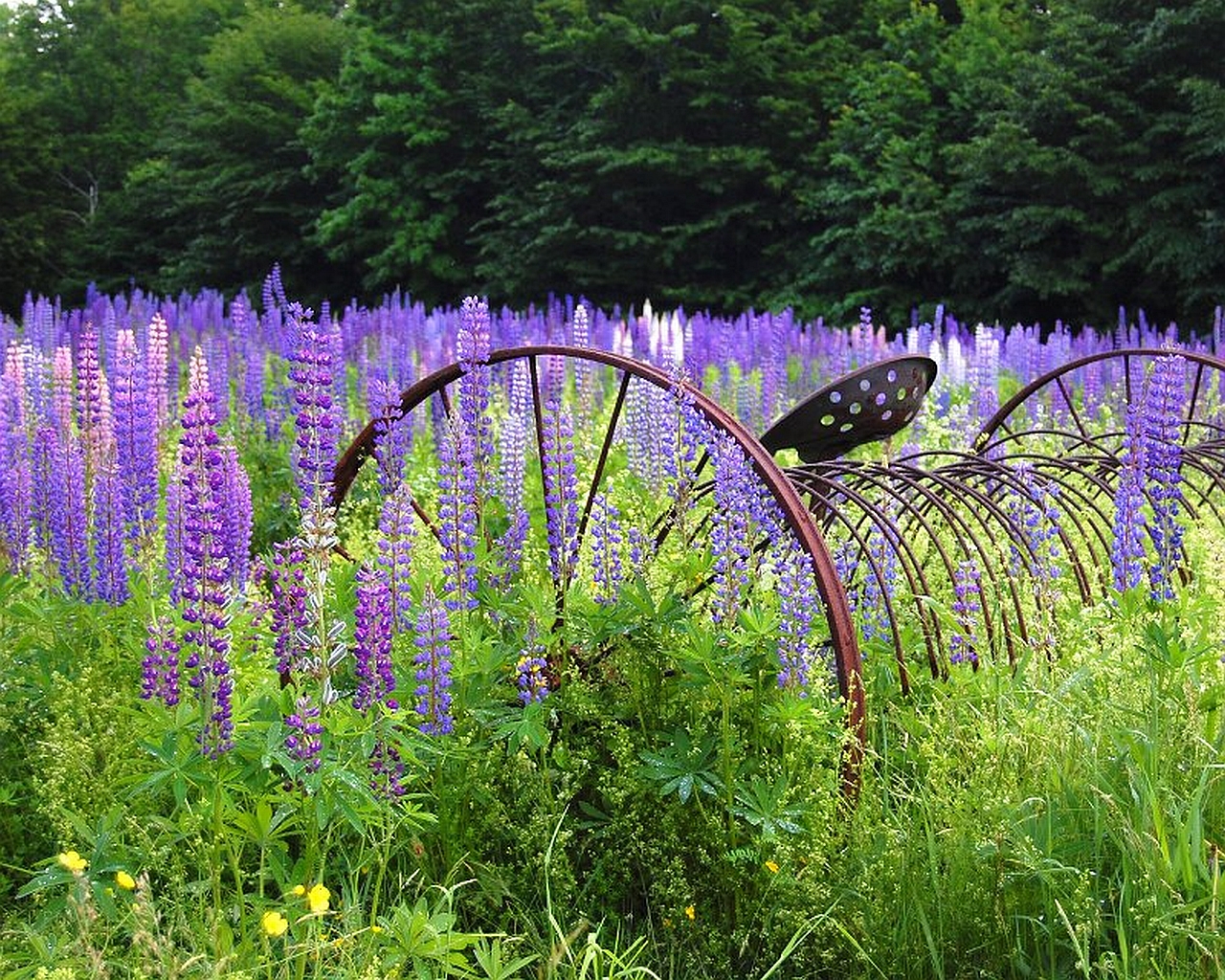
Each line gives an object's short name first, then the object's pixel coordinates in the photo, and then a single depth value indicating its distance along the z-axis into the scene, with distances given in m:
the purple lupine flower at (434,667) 3.01
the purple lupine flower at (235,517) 3.49
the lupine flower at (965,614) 3.85
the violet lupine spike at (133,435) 4.21
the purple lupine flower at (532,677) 3.08
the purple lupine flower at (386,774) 2.84
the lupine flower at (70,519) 4.32
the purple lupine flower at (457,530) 3.33
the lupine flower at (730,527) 3.20
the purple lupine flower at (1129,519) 3.81
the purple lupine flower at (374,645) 2.90
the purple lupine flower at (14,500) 4.80
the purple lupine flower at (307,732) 2.55
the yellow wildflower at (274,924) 2.10
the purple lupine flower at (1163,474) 3.83
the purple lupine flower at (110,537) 4.12
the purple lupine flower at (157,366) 4.59
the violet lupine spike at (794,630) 3.10
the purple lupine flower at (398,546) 3.01
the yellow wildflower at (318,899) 2.18
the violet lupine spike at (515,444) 5.19
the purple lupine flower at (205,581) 2.60
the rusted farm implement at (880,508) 3.29
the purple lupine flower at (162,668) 2.98
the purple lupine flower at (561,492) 3.52
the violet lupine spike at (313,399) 2.86
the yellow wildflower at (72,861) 2.15
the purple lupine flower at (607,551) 3.60
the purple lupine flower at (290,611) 2.82
